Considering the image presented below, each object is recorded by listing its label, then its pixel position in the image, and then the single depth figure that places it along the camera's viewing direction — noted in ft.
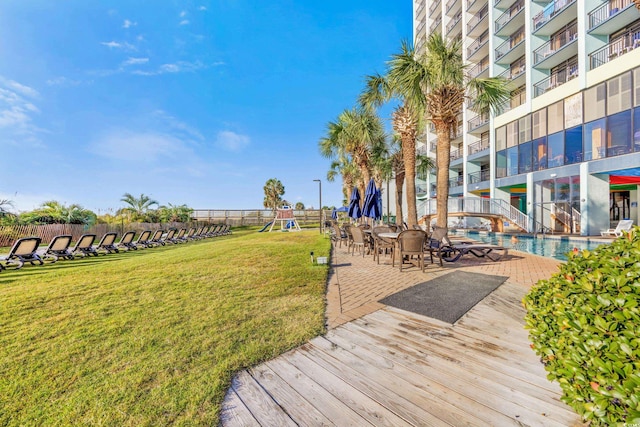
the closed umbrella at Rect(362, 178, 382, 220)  36.11
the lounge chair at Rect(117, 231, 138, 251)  42.60
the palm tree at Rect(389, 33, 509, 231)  29.91
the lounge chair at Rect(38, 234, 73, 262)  32.12
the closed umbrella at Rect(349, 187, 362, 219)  44.70
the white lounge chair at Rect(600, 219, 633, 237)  44.09
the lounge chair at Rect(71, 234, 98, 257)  35.37
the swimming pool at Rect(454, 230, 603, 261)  32.24
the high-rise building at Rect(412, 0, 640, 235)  42.93
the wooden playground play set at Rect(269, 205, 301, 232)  75.67
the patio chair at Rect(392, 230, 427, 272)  20.18
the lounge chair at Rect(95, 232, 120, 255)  38.65
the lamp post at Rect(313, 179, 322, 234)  69.04
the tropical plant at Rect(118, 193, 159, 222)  67.87
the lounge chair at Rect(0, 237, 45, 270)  27.71
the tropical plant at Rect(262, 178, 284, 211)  142.51
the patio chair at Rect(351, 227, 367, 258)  28.25
